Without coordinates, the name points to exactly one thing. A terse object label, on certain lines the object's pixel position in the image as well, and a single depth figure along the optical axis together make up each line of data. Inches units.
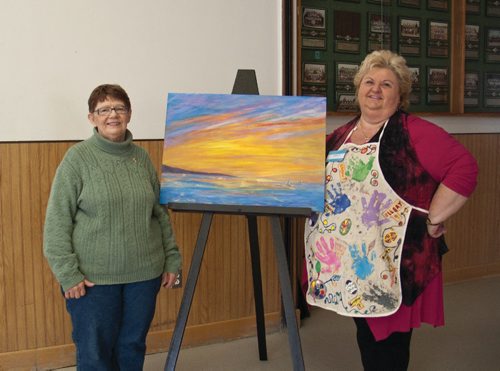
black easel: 86.0
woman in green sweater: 79.0
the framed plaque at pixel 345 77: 150.2
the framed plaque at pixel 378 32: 154.6
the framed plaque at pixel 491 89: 176.9
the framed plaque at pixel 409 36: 160.6
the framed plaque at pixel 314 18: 144.0
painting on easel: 88.6
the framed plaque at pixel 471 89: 173.2
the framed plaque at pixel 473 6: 170.8
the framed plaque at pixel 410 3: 159.9
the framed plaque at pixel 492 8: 174.7
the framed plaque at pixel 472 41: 171.9
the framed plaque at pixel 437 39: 165.9
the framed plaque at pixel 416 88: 165.0
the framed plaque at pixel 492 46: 175.6
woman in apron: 84.2
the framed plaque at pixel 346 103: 151.3
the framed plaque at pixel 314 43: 144.4
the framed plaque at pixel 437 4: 165.0
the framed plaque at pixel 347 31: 149.2
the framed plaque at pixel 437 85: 167.3
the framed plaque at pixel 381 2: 154.5
